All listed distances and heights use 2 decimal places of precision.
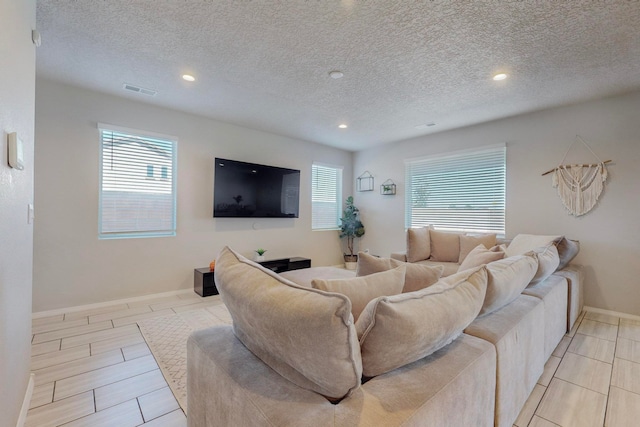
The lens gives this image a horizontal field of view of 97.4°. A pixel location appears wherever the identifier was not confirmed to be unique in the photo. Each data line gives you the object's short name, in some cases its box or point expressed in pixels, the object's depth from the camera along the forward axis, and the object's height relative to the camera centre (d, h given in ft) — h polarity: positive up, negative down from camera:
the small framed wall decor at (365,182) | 18.80 +2.21
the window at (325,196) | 18.10 +1.14
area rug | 6.39 -3.78
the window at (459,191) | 13.56 +1.32
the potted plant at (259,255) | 14.48 -2.22
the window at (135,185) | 11.07 +1.06
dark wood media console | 12.21 -2.93
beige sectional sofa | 2.45 -1.73
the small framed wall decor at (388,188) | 17.45 +1.68
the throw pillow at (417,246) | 13.20 -1.46
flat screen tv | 13.67 +1.15
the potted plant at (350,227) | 18.78 -0.87
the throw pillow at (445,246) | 12.94 -1.43
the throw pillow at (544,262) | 6.79 -1.14
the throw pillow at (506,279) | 4.61 -1.13
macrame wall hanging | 10.85 +1.39
